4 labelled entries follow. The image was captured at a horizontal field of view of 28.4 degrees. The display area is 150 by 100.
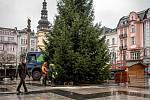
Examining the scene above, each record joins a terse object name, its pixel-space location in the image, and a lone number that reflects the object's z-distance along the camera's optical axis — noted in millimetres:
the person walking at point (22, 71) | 16625
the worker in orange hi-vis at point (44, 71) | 21578
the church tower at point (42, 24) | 84850
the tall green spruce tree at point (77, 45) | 22453
